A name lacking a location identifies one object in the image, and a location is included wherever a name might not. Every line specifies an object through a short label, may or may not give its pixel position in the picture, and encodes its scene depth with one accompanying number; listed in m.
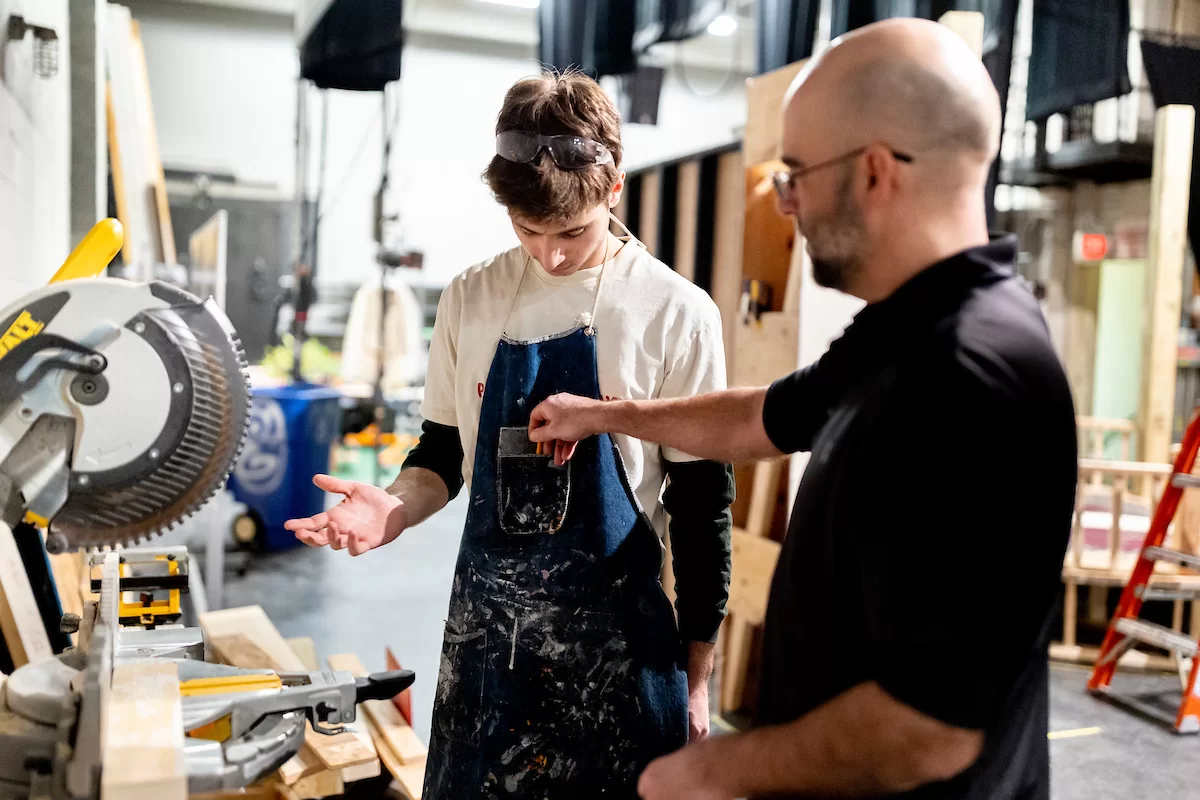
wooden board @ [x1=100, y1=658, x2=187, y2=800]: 0.78
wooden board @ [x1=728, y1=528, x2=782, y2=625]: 3.38
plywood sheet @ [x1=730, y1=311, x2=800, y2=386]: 3.22
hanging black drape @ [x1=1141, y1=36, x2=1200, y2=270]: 5.18
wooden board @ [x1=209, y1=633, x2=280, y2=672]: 2.93
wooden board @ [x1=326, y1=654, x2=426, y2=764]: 2.55
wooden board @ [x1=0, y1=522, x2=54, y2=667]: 1.87
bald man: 0.83
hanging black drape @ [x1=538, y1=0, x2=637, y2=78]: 4.22
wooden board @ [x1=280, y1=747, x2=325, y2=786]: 2.38
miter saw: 0.94
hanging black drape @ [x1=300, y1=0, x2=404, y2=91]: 3.76
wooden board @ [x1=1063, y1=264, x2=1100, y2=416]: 8.74
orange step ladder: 3.83
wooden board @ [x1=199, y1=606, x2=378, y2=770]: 2.43
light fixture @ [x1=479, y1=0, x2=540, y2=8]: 8.66
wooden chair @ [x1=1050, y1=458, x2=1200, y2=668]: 4.32
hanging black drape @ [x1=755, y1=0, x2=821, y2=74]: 4.09
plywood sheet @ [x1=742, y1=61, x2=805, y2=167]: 3.21
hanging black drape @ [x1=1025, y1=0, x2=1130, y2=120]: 5.12
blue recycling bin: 5.65
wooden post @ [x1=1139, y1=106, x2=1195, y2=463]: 4.89
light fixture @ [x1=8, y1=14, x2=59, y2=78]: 2.62
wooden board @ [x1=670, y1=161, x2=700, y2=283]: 4.29
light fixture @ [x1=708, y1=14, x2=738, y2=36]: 9.29
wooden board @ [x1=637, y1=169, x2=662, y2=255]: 4.67
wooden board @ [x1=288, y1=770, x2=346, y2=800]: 2.44
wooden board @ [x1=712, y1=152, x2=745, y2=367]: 3.97
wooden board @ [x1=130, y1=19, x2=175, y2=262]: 6.63
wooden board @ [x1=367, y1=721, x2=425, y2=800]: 2.43
